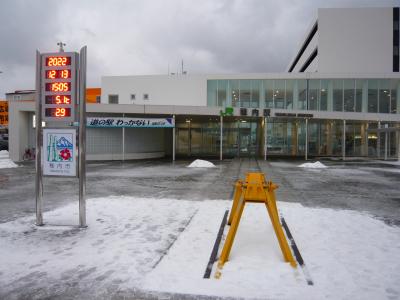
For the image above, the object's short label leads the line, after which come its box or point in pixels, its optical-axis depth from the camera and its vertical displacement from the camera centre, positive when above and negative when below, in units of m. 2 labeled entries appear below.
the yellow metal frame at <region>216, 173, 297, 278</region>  5.04 -1.00
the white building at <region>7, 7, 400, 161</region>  34.88 +5.20
